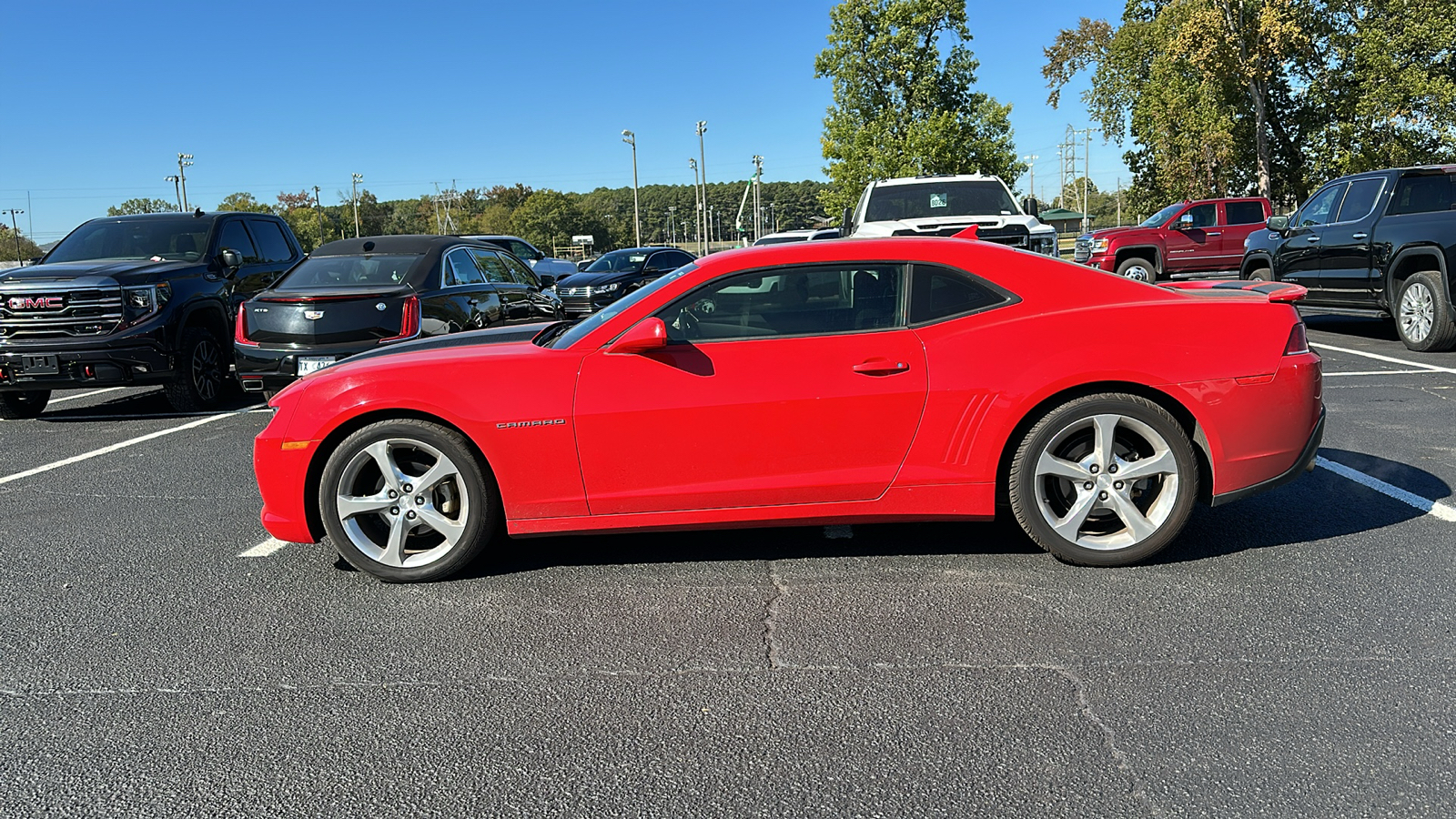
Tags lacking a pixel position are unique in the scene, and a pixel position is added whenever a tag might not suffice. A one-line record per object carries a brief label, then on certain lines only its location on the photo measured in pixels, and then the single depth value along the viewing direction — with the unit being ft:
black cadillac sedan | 25.72
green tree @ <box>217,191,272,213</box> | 347.36
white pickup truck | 37.93
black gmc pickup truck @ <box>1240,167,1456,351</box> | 32.78
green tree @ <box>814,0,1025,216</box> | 130.41
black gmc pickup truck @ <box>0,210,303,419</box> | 28.53
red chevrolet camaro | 13.48
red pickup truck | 64.54
